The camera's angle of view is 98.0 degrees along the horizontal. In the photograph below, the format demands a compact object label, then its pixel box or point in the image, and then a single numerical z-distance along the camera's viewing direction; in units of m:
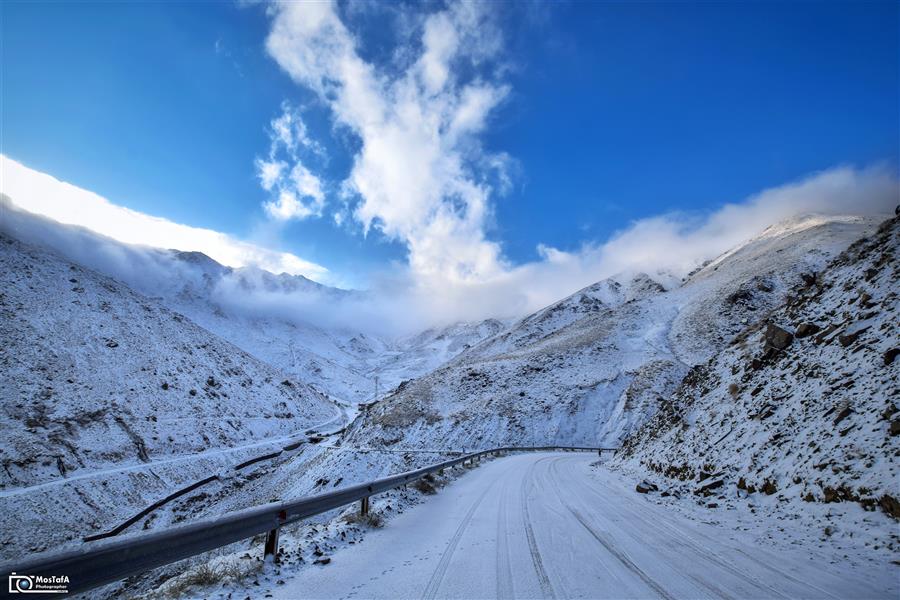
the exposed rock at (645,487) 13.46
